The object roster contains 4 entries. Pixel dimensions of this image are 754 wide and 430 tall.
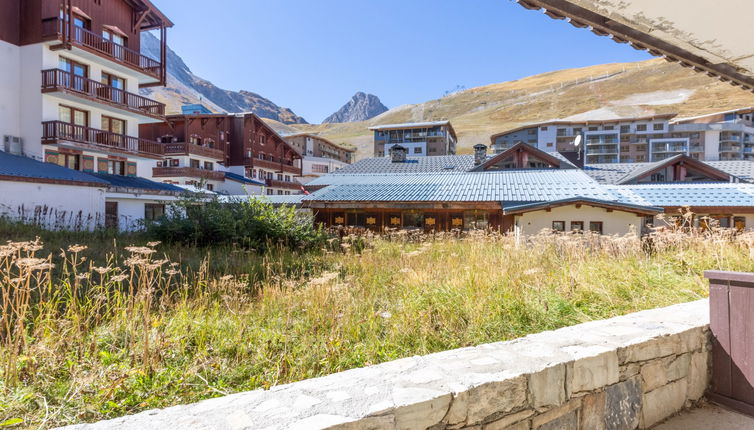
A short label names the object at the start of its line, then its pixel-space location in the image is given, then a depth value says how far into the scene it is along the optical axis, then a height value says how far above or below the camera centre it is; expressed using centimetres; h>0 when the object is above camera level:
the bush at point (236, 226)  1112 -51
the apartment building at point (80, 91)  1994 +605
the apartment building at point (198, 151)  3416 +500
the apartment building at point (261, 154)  4128 +588
